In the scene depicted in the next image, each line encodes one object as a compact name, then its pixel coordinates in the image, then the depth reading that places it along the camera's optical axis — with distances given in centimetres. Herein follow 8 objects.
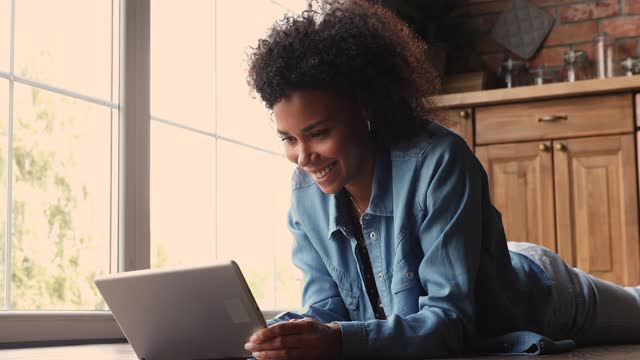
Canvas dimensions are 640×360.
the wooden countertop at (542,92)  394
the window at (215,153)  328
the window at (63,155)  271
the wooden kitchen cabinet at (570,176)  399
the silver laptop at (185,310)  140
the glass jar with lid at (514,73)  454
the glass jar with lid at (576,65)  441
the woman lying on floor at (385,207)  161
